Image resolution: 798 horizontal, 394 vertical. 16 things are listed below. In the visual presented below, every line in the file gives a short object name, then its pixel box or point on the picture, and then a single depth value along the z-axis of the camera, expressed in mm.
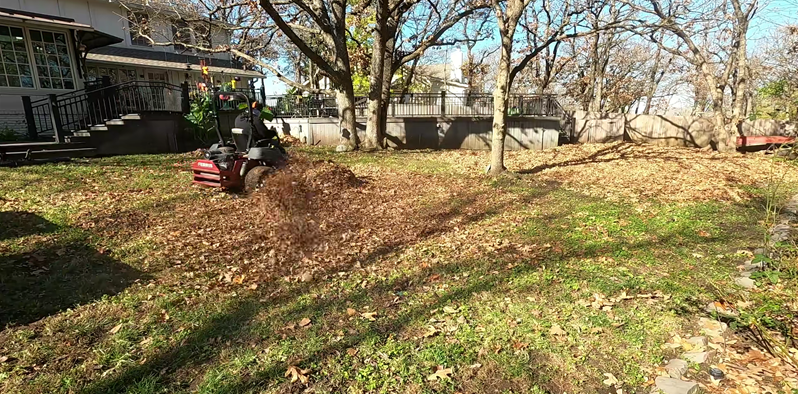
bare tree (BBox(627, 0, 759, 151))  11234
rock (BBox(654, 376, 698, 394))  2713
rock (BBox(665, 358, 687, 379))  2909
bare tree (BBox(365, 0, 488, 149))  12703
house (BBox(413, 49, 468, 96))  33619
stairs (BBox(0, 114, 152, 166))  9316
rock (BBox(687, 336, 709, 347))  3238
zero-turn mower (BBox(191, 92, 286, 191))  6980
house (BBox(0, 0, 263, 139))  12688
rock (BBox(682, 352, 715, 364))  3039
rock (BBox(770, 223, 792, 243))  4998
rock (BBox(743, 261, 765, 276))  4371
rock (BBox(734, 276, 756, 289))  4121
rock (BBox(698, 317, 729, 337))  3393
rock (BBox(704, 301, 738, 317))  3613
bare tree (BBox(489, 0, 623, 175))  8727
